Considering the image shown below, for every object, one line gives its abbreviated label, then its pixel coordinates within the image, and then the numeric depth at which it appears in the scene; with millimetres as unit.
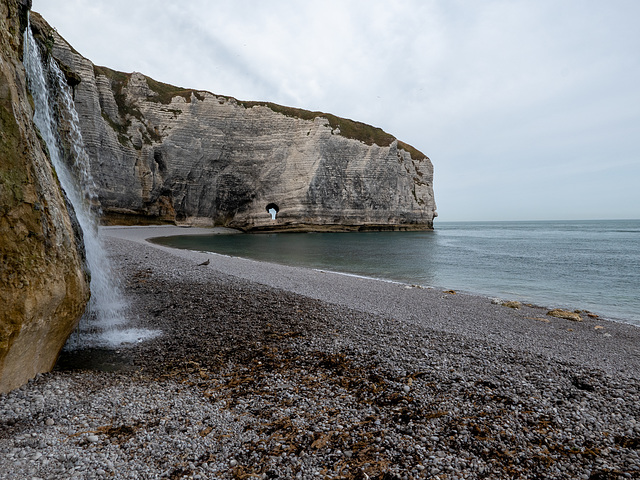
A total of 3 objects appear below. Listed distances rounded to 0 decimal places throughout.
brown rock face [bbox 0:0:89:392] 4070
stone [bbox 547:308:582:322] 10233
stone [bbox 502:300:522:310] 11586
